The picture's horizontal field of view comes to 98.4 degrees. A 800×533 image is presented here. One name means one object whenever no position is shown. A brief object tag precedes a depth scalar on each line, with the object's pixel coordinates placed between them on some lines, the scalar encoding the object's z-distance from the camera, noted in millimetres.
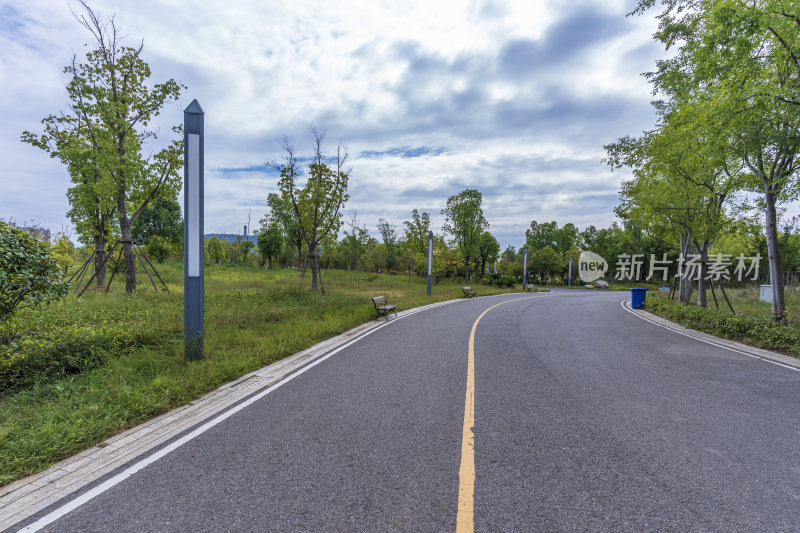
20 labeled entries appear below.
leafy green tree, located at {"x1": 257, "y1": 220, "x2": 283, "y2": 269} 46500
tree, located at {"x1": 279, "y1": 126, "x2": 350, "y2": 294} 17859
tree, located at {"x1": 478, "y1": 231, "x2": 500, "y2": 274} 49406
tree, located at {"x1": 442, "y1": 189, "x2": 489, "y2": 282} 41219
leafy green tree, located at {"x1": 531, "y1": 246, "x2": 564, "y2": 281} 56281
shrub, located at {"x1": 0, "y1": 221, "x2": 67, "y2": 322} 4738
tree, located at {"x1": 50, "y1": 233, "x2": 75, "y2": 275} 17847
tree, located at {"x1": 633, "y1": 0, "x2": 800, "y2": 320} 7375
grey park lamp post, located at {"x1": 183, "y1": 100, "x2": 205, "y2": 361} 6094
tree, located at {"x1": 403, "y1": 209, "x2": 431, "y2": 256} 38781
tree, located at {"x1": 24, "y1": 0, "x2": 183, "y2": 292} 14461
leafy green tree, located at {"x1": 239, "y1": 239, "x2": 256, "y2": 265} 51656
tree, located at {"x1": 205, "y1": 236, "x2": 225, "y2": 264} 52781
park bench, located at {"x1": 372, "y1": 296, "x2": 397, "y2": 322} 12895
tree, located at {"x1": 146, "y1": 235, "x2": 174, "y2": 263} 38562
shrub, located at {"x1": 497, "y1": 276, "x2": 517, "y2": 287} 39906
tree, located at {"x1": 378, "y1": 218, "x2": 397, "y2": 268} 59375
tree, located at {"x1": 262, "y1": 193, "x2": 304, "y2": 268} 19464
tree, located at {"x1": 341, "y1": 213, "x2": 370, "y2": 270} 51847
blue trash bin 18719
